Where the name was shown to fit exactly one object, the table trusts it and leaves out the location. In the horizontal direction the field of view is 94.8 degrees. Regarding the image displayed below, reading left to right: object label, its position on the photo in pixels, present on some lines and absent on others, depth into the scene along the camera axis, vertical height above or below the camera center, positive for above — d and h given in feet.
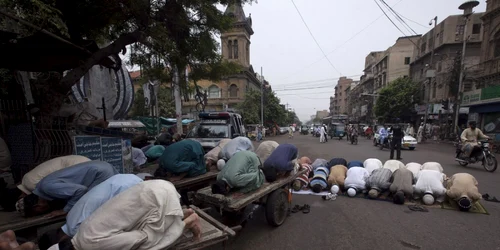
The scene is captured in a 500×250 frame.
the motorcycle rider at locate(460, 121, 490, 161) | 26.85 -3.32
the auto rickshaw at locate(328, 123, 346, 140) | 84.00 -7.71
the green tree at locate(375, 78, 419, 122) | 95.35 +4.72
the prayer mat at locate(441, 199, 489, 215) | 14.61 -6.36
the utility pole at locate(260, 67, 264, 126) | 106.93 +3.53
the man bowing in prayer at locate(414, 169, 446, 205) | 15.58 -5.27
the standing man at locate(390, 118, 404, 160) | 32.89 -3.87
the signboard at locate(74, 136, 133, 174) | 13.38 -2.56
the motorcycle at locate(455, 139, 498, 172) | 25.29 -5.33
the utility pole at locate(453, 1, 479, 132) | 54.20 +23.46
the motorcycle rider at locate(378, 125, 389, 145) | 48.61 -5.32
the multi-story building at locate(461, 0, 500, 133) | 51.11 +7.33
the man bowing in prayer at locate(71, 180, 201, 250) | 5.70 -2.97
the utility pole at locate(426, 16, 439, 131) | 72.63 +12.25
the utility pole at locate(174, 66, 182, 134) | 40.90 -0.33
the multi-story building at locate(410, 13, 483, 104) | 80.94 +22.33
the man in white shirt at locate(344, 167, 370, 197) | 17.63 -5.48
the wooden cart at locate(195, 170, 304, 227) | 10.45 -4.41
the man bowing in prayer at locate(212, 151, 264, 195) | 11.44 -3.38
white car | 47.60 -6.77
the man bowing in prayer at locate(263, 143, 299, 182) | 13.71 -3.25
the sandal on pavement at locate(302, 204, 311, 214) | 15.03 -6.60
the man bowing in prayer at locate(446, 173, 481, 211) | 14.44 -5.19
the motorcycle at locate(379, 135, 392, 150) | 46.93 -7.01
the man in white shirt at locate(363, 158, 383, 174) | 19.53 -4.74
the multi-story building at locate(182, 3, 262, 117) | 126.00 +14.63
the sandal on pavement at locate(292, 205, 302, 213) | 15.15 -6.60
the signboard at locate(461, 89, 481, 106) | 55.57 +3.30
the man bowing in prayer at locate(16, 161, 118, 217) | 8.73 -3.11
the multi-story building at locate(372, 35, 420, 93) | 126.93 +28.81
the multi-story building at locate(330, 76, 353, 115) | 310.74 +20.80
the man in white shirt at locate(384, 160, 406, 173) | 19.07 -4.60
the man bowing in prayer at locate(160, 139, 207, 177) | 14.08 -3.11
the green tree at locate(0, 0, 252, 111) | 10.91 +5.23
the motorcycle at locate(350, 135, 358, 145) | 60.95 -7.71
